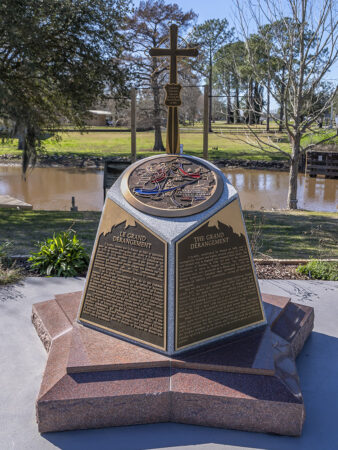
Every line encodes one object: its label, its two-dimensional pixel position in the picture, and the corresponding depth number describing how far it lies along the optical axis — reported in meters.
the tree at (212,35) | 33.94
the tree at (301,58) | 10.86
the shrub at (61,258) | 6.28
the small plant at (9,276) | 5.93
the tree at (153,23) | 21.78
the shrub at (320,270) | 6.42
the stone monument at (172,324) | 3.35
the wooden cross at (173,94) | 4.59
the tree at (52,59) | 10.16
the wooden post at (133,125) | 10.30
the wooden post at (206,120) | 9.95
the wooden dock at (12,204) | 14.13
